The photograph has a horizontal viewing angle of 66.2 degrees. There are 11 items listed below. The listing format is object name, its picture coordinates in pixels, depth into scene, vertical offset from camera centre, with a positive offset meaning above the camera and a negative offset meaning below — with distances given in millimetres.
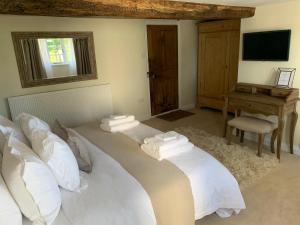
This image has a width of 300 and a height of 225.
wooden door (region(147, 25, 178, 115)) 4527 -319
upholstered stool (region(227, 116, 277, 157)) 2900 -1001
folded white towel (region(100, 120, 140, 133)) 2557 -811
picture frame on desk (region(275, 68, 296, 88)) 2949 -399
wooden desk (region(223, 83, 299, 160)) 2812 -686
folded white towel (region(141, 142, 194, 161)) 1906 -833
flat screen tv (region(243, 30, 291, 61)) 2938 +7
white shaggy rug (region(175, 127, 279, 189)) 2646 -1399
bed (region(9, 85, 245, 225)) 1383 -893
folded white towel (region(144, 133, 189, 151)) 1936 -768
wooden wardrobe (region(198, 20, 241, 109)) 4312 -227
